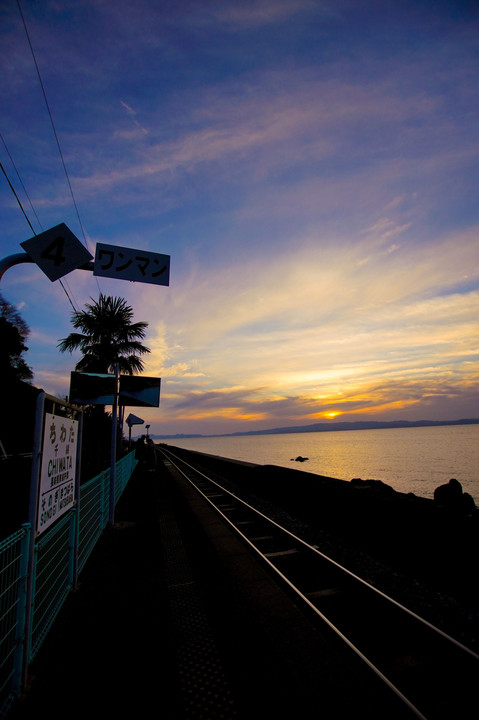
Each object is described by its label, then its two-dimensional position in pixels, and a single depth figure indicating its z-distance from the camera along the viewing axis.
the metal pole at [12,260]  3.48
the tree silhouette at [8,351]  17.53
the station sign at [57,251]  3.68
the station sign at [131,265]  4.44
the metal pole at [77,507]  4.36
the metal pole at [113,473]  7.99
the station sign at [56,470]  3.07
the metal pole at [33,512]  2.82
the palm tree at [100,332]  21.70
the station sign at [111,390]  7.13
